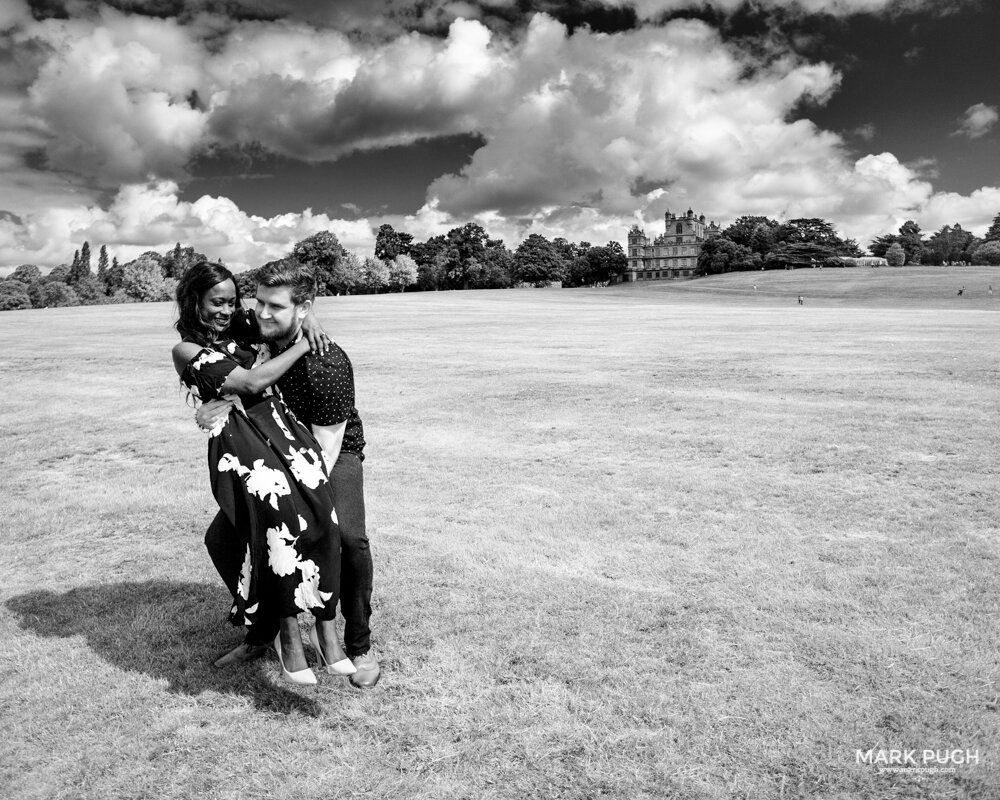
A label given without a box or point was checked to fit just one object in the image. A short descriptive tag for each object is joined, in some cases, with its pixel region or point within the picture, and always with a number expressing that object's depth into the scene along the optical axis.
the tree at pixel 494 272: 131.12
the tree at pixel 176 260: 131.02
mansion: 182.75
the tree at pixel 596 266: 157.50
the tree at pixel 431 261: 135.38
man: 4.33
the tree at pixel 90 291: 125.06
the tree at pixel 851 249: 161.05
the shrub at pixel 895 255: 160.50
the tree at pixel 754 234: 154.38
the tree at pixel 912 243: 169.00
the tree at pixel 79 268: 157.52
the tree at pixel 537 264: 136.38
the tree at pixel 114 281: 129.88
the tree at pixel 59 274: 163.62
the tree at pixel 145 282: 115.38
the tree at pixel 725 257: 143.50
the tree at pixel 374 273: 119.56
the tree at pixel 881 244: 170.94
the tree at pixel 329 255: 108.75
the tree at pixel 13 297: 130.00
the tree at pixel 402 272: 125.19
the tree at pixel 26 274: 161.25
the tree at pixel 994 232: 164.38
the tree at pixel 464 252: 133.25
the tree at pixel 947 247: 168.25
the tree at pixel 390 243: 137.64
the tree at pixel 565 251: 145.24
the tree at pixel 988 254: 148.38
